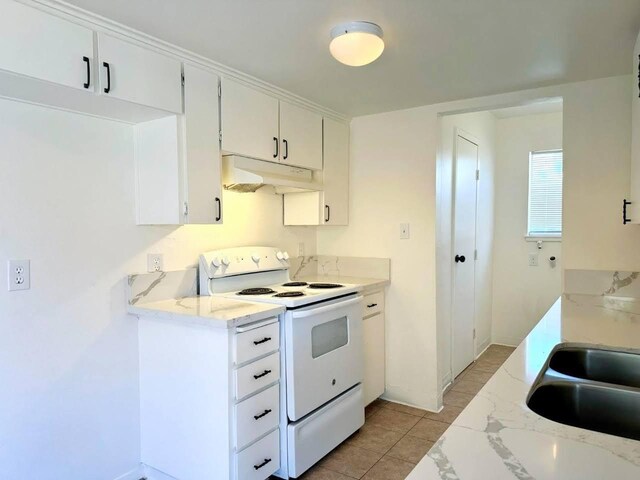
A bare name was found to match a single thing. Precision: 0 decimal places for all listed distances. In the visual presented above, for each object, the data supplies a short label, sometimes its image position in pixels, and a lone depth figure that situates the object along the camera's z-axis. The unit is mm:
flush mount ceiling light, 1787
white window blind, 4293
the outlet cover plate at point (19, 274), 1799
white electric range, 2207
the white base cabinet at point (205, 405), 1927
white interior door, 3613
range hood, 2406
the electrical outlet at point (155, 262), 2318
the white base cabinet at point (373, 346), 2998
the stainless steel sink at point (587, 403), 1130
